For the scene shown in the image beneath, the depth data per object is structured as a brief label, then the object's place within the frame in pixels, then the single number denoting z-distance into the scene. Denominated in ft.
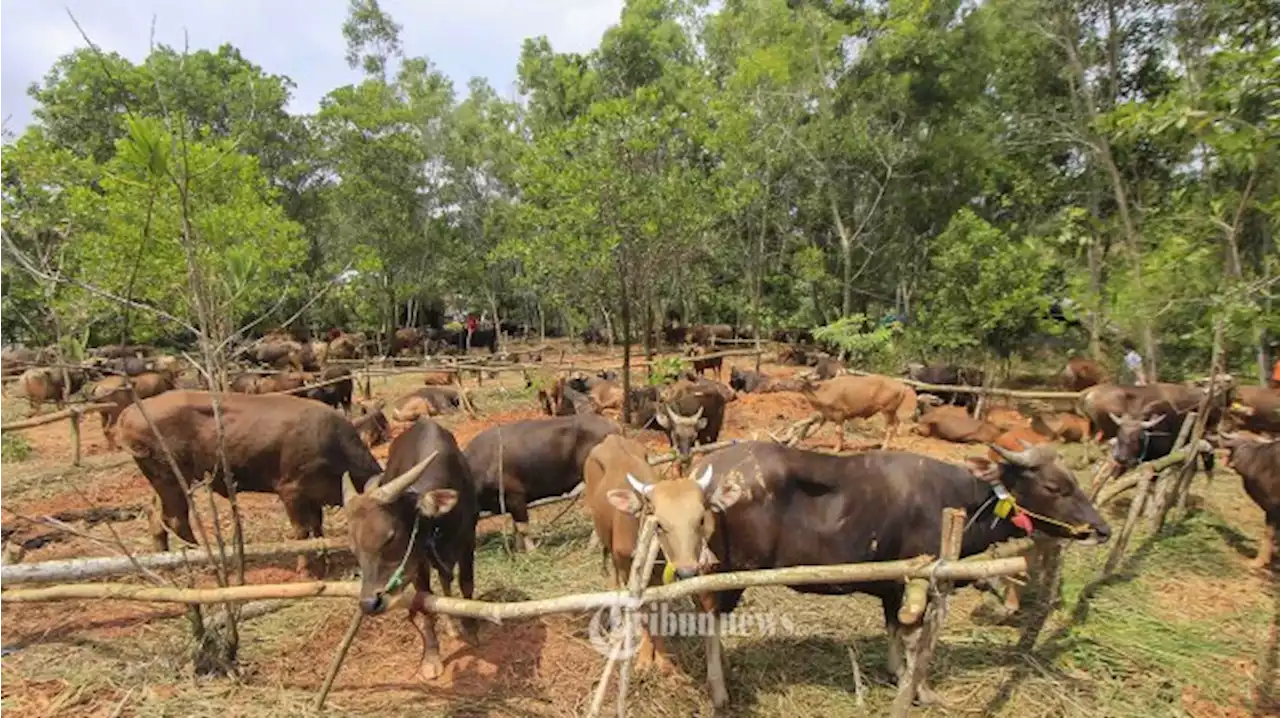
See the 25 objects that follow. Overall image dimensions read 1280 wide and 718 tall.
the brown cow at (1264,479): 25.99
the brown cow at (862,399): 49.90
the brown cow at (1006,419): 52.66
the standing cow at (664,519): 16.05
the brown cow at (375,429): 46.79
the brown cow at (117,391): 41.81
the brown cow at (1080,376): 56.75
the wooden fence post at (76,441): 39.51
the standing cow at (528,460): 29.58
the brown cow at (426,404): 59.72
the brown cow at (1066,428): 48.44
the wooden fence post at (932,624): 14.48
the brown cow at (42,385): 56.80
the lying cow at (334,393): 55.62
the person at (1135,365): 57.26
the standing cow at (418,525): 16.72
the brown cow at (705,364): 82.64
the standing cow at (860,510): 18.76
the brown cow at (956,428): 49.19
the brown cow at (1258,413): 38.70
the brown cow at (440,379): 76.45
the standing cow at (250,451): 25.64
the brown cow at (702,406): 43.60
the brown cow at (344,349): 96.29
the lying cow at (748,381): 71.56
